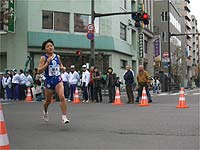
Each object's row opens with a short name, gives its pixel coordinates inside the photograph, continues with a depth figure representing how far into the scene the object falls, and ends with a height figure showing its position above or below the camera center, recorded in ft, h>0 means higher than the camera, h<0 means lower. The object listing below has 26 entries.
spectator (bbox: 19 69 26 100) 69.31 +1.09
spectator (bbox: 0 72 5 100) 73.09 +0.25
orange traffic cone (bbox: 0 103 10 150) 16.28 -1.97
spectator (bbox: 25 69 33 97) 68.95 +1.77
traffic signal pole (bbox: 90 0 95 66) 72.70 +7.60
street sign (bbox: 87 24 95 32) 72.53 +11.73
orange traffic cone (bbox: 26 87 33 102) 66.75 -1.01
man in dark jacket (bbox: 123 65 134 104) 56.44 +1.20
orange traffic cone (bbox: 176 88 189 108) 46.39 -1.43
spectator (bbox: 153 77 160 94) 108.68 +1.41
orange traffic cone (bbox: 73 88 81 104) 60.84 -1.13
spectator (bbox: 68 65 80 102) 63.00 +1.57
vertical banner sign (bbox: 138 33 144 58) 133.59 +15.56
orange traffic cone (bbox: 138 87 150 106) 51.29 -1.22
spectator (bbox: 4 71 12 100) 71.05 +0.95
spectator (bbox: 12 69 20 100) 69.26 +1.28
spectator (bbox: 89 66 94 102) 60.57 +0.56
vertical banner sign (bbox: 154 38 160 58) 170.45 +19.16
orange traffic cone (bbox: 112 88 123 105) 55.83 -1.08
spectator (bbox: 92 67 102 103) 59.72 +1.01
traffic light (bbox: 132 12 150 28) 66.64 +12.41
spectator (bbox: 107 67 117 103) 59.06 +1.12
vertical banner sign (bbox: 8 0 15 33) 96.54 +17.42
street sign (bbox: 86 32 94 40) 72.28 +10.23
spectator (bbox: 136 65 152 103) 56.29 +1.48
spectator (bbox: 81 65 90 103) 60.96 +1.36
